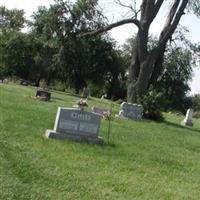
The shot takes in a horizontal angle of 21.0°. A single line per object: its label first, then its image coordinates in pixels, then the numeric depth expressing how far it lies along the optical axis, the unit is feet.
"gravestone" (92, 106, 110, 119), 61.64
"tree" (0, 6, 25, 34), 276.00
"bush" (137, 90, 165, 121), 83.30
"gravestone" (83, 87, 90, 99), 105.50
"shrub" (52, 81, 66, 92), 219.61
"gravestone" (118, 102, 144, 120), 75.15
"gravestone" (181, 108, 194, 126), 94.38
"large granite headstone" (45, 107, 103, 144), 37.96
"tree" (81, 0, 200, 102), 93.56
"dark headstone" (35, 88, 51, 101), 79.15
